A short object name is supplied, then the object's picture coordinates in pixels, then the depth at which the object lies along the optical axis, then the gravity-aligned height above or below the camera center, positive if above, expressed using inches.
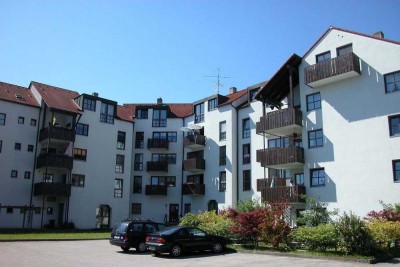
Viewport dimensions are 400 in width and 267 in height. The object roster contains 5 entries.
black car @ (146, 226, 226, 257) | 739.8 -63.7
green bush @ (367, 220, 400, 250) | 709.9 -41.3
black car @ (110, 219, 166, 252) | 803.4 -54.1
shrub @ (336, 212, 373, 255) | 688.9 -45.3
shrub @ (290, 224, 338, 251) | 718.5 -50.3
